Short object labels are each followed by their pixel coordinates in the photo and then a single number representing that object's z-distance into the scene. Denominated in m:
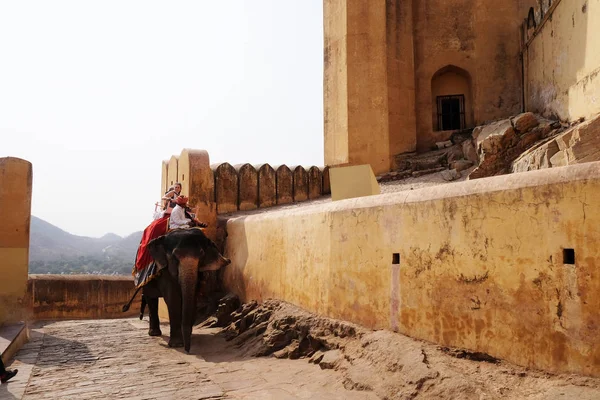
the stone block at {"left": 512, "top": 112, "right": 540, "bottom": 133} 10.77
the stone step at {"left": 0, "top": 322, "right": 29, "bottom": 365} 5.89
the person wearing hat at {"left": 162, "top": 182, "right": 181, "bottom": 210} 8.62
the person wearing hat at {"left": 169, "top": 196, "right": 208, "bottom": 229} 7.95
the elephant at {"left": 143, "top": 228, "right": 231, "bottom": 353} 7.07
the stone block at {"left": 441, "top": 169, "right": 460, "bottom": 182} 11.73
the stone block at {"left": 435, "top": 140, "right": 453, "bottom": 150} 13.84
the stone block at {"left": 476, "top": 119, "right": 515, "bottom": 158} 10.89
